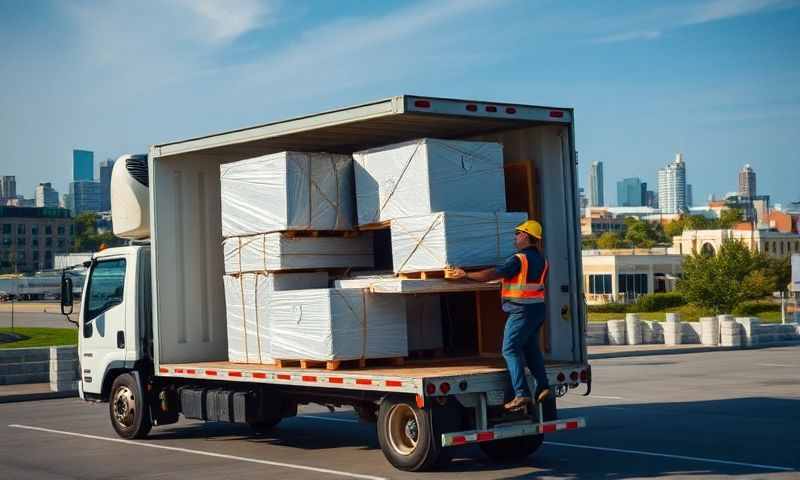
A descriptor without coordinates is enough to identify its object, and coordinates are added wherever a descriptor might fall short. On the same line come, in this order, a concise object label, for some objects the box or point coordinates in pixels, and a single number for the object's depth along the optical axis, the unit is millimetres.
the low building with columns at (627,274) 98938
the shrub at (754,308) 57688
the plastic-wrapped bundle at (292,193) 12227
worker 10820
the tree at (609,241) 185312
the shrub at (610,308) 65831
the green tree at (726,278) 53406
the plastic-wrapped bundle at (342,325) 11484
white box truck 10883
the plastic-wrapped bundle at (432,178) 11445
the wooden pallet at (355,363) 11746
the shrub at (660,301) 64938
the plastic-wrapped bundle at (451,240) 11164
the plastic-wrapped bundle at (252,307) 12695
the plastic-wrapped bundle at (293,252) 12438
